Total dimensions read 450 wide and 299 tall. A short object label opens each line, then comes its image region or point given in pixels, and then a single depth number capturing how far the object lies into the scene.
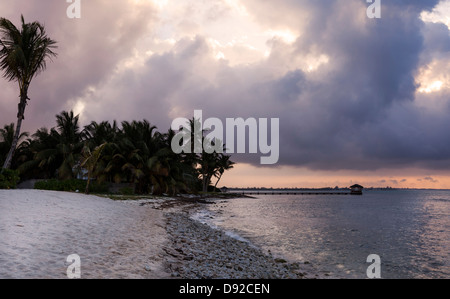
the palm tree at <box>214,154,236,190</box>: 75.94
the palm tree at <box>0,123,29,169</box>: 37.97
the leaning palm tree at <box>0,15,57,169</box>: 21.42
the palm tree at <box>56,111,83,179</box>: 35.53
